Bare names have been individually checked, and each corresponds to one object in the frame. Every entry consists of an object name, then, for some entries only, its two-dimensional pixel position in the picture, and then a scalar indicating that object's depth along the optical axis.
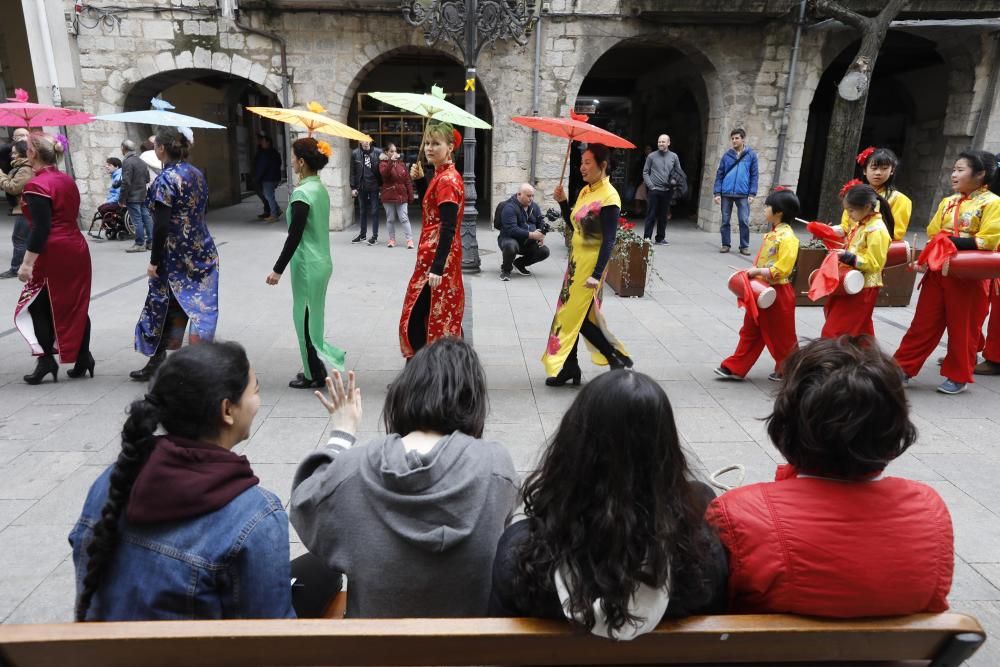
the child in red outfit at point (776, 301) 4.25
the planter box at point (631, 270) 7.00
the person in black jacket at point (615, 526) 1.21
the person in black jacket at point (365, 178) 10.09
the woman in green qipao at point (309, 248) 3.98
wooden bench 1.19
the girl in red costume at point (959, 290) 4.16
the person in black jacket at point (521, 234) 7.83
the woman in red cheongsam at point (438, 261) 3.81
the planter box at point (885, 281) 6.84
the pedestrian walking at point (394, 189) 9.69
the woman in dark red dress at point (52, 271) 4.02
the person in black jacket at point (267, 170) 12.58
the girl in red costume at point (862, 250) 4.04
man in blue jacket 9.80
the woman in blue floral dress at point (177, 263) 4.05
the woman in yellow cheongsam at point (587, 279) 3.99
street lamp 7.48
